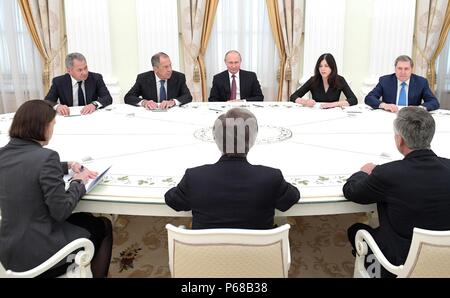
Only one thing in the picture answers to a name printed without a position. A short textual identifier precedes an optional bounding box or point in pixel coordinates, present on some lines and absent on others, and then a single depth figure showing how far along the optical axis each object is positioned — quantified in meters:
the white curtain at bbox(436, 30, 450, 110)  6.00
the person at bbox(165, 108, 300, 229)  1.79
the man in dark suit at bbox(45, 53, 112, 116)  4.16
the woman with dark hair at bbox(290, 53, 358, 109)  4.54
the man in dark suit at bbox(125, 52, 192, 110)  4.56
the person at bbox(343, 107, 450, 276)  1.84
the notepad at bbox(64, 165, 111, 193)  2.11
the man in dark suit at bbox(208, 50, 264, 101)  4.96
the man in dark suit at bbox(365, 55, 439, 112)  4.05
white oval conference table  2.10
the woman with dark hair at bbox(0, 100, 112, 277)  1.85
